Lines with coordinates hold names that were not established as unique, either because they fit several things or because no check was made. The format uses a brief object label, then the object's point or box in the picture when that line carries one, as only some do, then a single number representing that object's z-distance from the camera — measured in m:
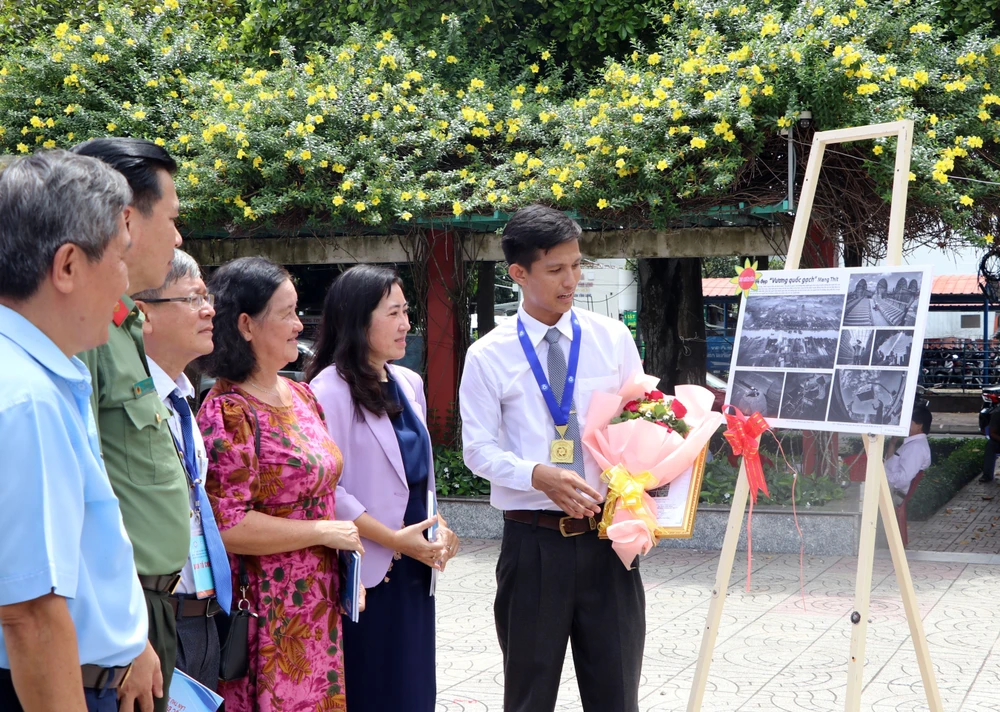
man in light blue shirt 1.58
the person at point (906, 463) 8.30
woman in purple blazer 3.23
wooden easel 3.29
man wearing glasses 2.57
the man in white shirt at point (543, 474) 3.29
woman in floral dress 2.87
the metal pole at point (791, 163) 7.31
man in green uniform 2.13
